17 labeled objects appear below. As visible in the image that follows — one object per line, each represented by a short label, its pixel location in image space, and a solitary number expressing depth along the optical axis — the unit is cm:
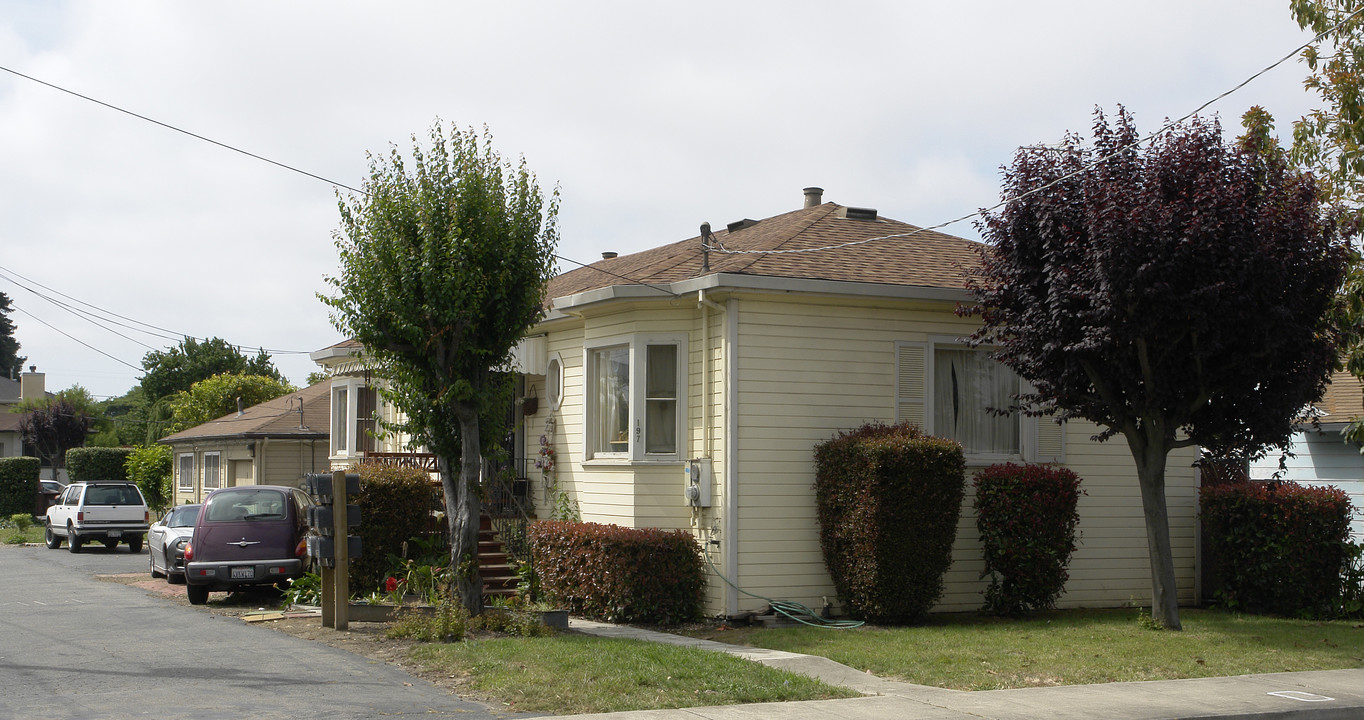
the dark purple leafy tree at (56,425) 4912
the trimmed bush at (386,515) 1568
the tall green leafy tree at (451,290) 1262
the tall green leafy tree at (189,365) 5816
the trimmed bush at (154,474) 3962
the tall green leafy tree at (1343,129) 1441
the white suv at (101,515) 2767
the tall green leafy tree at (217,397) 4275
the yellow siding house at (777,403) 1431
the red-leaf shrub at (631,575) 1368
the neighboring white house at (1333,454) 2017
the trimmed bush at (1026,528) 1438
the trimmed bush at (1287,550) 1527
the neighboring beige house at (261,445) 3088
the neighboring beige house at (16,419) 5750
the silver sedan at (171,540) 1895
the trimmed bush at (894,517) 1359
